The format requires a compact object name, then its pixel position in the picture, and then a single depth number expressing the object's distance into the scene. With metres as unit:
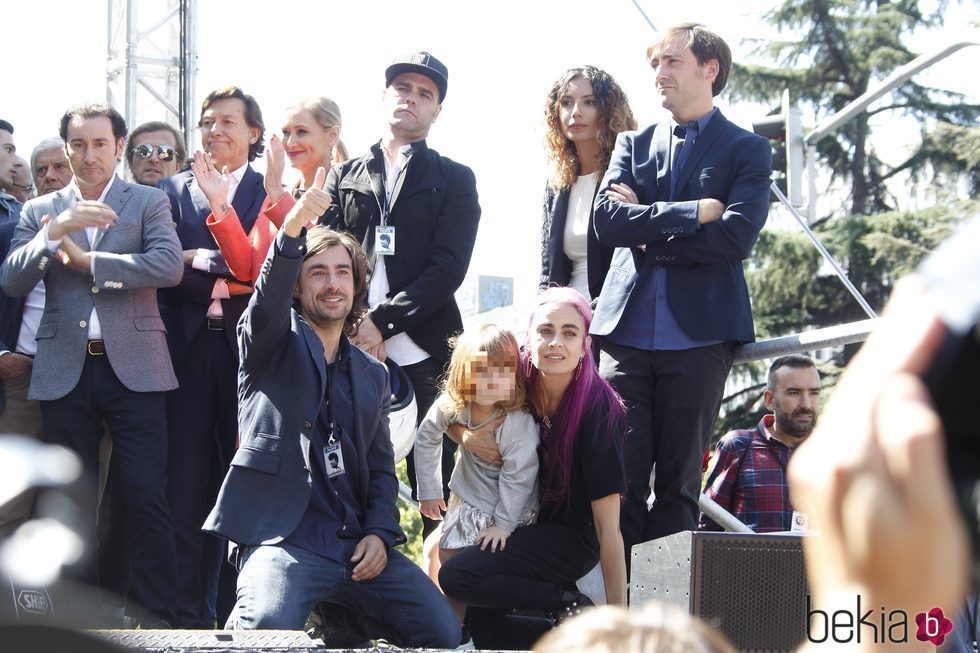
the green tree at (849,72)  22.03
